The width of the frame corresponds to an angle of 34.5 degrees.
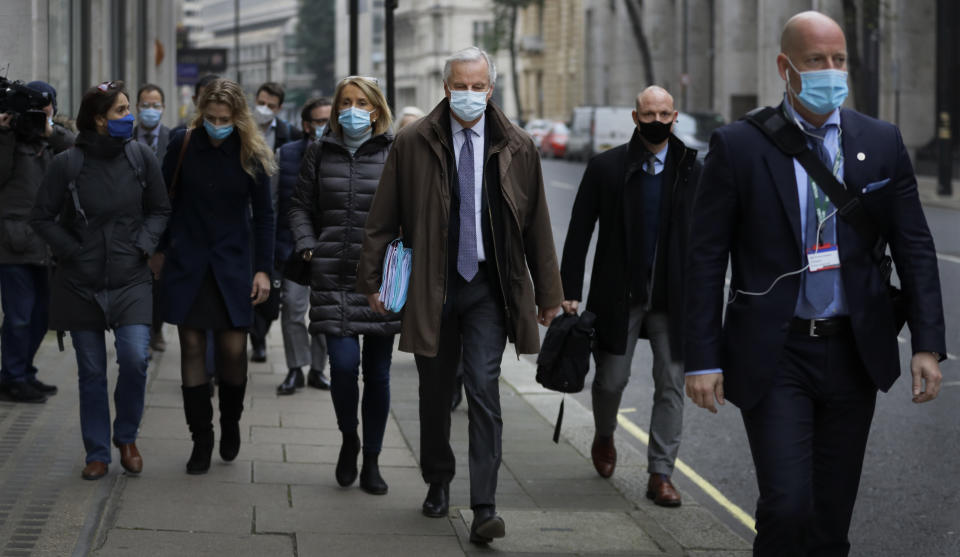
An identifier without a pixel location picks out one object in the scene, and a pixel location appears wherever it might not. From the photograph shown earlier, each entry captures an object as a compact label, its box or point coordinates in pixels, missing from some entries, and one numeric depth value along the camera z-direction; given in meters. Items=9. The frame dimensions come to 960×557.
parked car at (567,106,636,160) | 43.69
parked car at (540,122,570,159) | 53.84
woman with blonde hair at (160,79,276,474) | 6.74
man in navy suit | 4.18
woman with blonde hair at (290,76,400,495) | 6.63
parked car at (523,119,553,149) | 61.06
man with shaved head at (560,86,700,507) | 6.84
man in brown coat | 5.84
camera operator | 8.62
